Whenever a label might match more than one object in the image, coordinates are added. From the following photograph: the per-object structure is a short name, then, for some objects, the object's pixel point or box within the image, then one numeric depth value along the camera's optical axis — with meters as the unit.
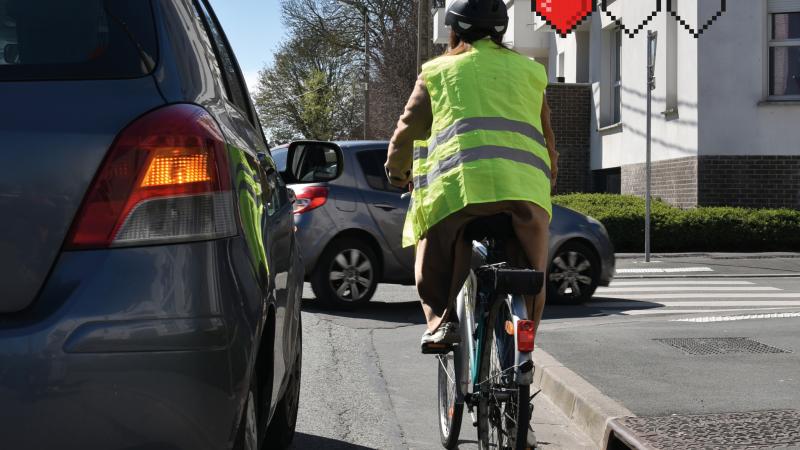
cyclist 4.11
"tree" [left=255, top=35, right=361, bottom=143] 64.56
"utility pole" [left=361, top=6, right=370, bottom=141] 51.33
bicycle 3.77
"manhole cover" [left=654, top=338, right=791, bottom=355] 7.43
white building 18.94
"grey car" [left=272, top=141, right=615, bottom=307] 10.70
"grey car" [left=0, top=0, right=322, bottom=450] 2.26
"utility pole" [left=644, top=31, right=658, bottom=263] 16.38
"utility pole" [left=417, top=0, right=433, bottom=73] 35.47
